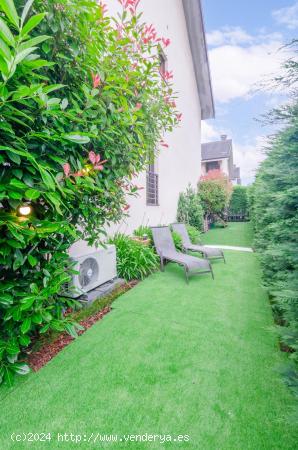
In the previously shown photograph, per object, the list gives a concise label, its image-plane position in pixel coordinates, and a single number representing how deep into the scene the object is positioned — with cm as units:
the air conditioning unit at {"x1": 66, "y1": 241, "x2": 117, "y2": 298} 344
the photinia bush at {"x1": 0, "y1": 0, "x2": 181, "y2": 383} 153
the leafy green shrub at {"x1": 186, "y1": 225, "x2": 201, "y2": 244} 802
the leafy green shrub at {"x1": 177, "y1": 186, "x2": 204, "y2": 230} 1029
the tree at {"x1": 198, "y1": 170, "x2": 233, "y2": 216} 1340
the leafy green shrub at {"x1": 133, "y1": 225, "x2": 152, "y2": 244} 614
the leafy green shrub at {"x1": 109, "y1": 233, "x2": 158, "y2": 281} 480
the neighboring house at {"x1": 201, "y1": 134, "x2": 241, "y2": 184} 2602
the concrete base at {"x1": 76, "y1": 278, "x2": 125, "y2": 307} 350
